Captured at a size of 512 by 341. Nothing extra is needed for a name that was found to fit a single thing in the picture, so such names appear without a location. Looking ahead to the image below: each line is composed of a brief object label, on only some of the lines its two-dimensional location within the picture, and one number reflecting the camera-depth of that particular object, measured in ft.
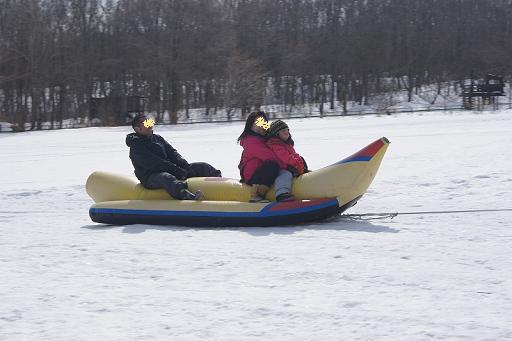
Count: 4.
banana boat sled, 46.60
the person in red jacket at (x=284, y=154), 47.91
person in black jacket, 50.55
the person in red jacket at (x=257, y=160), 48.24
